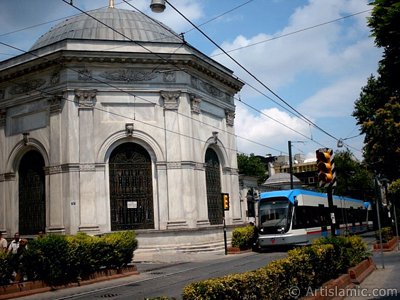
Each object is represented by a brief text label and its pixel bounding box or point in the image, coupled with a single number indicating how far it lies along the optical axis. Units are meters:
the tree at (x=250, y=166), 78.69
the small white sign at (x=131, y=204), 25.88
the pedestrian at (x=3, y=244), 15.19
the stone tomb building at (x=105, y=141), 25.14
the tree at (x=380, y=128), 29.56
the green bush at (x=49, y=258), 13.92
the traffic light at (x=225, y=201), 25.33
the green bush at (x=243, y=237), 25.77
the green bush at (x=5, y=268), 12.75
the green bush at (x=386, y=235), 23.08
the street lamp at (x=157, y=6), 12.23
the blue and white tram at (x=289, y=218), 23.64
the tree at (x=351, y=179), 57.86
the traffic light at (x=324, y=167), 12.19
